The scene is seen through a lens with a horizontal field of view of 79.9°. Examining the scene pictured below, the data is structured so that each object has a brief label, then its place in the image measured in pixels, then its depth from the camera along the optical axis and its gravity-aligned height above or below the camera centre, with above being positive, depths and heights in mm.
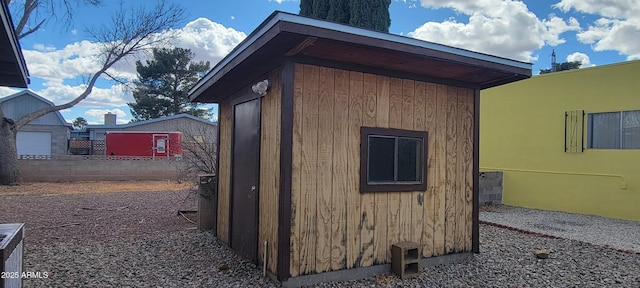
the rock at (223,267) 4125 -1343
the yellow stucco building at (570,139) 7914 +260
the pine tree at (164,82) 27266 +4459
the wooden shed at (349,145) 3475 +19
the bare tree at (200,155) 8172 -248
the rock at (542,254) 4738 -1300
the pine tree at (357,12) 10977 +3996
